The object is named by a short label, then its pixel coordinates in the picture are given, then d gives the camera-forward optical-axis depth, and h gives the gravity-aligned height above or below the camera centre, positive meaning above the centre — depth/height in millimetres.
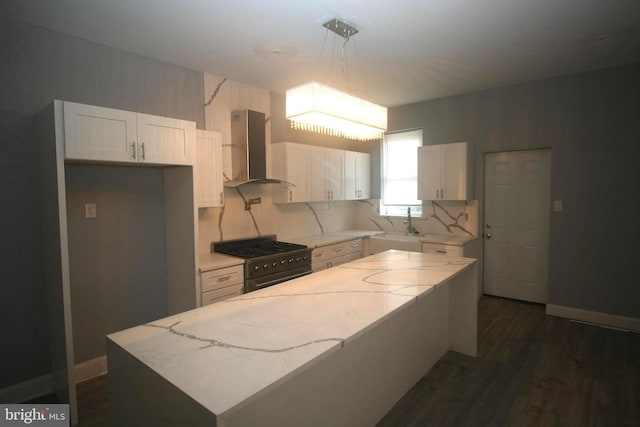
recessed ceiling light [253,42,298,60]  2998 +1316
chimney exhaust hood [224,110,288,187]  3762 +532
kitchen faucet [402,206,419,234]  5184 -447
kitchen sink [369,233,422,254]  4637 -621
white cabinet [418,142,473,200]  4488 +333
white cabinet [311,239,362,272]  4238 -732
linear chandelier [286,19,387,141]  1981 +524
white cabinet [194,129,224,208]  3320 +289
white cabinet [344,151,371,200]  5133 +345
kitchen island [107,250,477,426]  1179 -602
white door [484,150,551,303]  4328 -358
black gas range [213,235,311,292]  3402 -629
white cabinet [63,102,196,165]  2338 +473
